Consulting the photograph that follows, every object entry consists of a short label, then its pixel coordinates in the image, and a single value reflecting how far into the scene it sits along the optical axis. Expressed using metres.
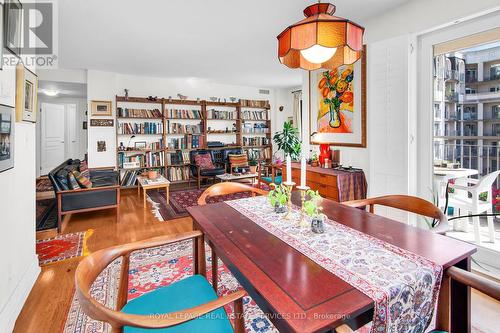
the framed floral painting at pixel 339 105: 3.25
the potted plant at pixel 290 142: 5.94
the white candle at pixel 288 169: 1.50
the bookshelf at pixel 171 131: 5.79
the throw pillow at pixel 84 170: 3.89
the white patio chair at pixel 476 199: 2.37
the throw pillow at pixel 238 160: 6.23
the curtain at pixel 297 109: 7.16
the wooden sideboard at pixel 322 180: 3.08
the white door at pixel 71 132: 7.80
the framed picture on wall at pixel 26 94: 1.86
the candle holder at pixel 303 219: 1.39
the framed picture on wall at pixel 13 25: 1.62
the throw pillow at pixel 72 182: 3.35
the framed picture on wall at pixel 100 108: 5.37
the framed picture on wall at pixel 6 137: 1.56
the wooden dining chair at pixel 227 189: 2.11
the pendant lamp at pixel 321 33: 1.38
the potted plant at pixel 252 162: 6.20
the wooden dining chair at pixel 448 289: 0.85
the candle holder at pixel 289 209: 1.50
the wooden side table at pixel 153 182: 4.24
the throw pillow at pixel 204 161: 5.91
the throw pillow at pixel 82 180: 3.50
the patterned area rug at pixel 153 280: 1.67
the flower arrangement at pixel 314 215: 1.31
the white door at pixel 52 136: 7.30
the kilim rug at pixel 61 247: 2.60
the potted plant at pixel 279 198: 1.57
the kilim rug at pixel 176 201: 3.96
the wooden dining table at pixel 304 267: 0.77
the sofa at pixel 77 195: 3.27
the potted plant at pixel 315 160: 3.76
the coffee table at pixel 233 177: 5.52
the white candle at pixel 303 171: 1.45
